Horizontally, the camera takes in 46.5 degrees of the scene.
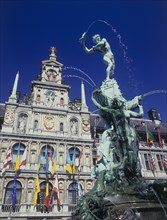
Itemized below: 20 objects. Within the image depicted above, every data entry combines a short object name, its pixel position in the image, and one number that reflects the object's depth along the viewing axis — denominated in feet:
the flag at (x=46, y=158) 62.75
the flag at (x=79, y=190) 61.65
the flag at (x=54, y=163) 62.07
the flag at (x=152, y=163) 77.04
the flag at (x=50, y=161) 62.03
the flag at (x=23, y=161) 60.08
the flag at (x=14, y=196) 55.59
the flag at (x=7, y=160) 58.15
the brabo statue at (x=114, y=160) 17.02
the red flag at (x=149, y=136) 71.87
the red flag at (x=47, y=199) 56.84
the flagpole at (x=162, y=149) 79.41
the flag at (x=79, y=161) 66.17
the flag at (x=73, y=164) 64.81
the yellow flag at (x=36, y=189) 57.49
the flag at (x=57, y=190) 59.08
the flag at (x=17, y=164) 60.08
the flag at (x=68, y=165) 64.13
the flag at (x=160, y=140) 81.30
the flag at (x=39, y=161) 63.15
